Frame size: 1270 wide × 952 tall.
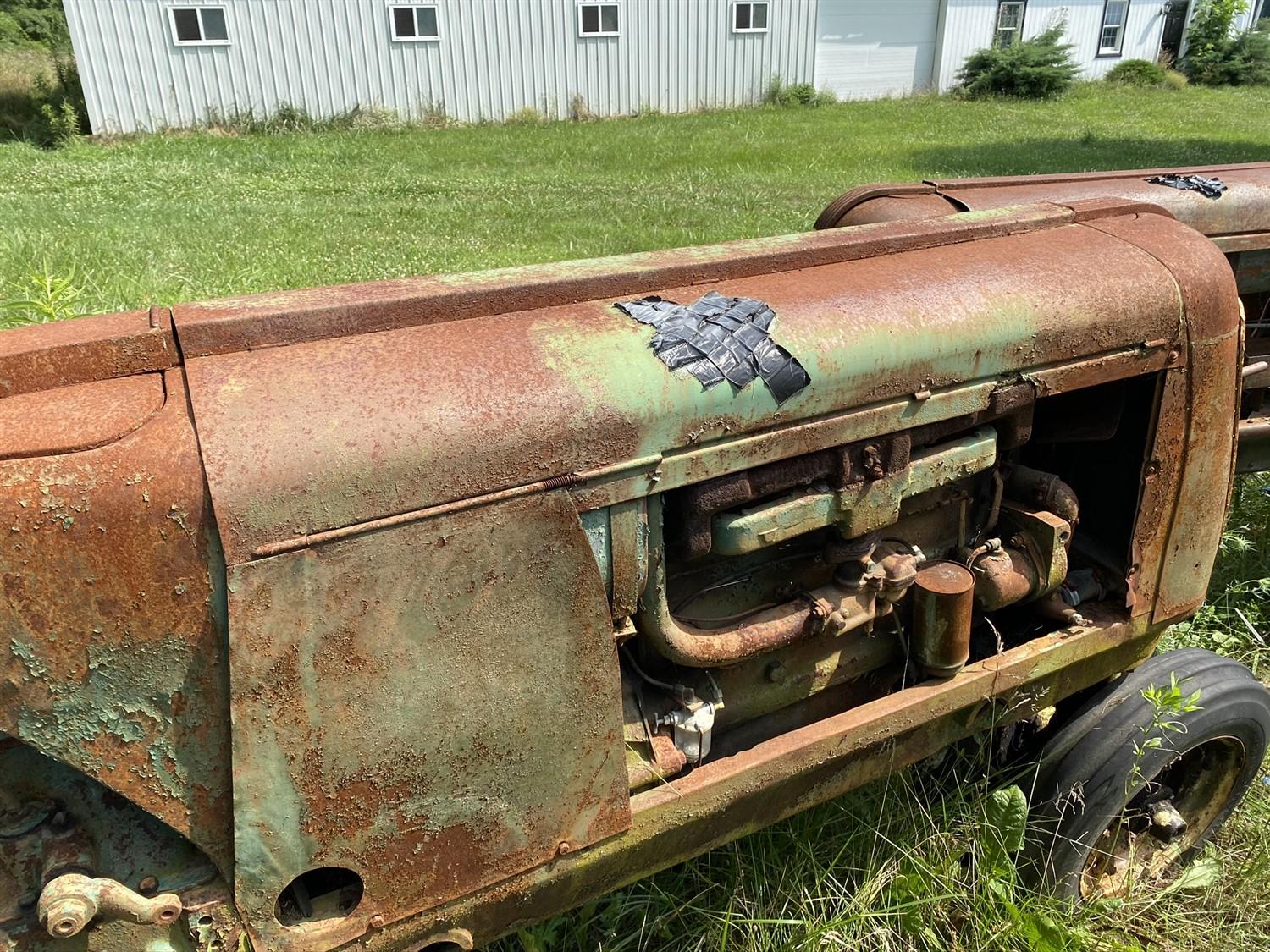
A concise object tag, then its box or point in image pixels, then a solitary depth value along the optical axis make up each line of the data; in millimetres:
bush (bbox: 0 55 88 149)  13406
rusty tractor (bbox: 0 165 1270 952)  1352
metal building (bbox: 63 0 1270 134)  13805
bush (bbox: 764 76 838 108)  17547
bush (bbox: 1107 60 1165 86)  20984
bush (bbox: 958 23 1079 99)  18625
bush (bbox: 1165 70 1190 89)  21031
